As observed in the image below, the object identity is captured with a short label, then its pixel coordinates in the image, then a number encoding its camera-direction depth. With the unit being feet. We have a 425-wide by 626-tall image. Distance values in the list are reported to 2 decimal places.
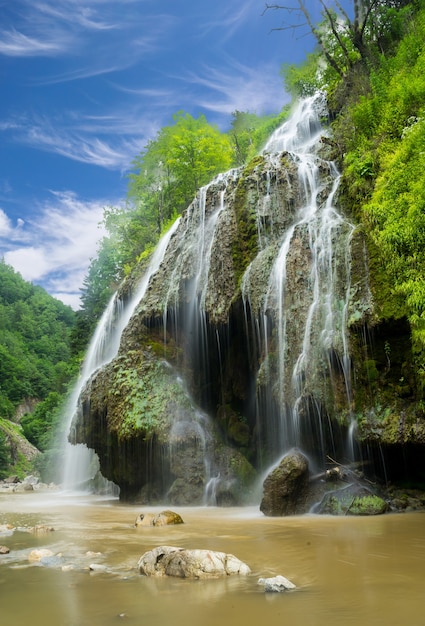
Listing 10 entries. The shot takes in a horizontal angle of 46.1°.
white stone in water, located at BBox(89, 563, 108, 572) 17.90
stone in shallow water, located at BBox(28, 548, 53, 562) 20.30
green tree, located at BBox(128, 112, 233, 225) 100.32
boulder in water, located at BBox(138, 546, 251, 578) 16.51
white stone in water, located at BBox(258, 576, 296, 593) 14.48
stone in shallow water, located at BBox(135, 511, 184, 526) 31.17
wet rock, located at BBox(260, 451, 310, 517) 34.32
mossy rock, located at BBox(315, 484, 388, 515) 31.65
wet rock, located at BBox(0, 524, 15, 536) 28.65
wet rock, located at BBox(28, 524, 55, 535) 28.87
